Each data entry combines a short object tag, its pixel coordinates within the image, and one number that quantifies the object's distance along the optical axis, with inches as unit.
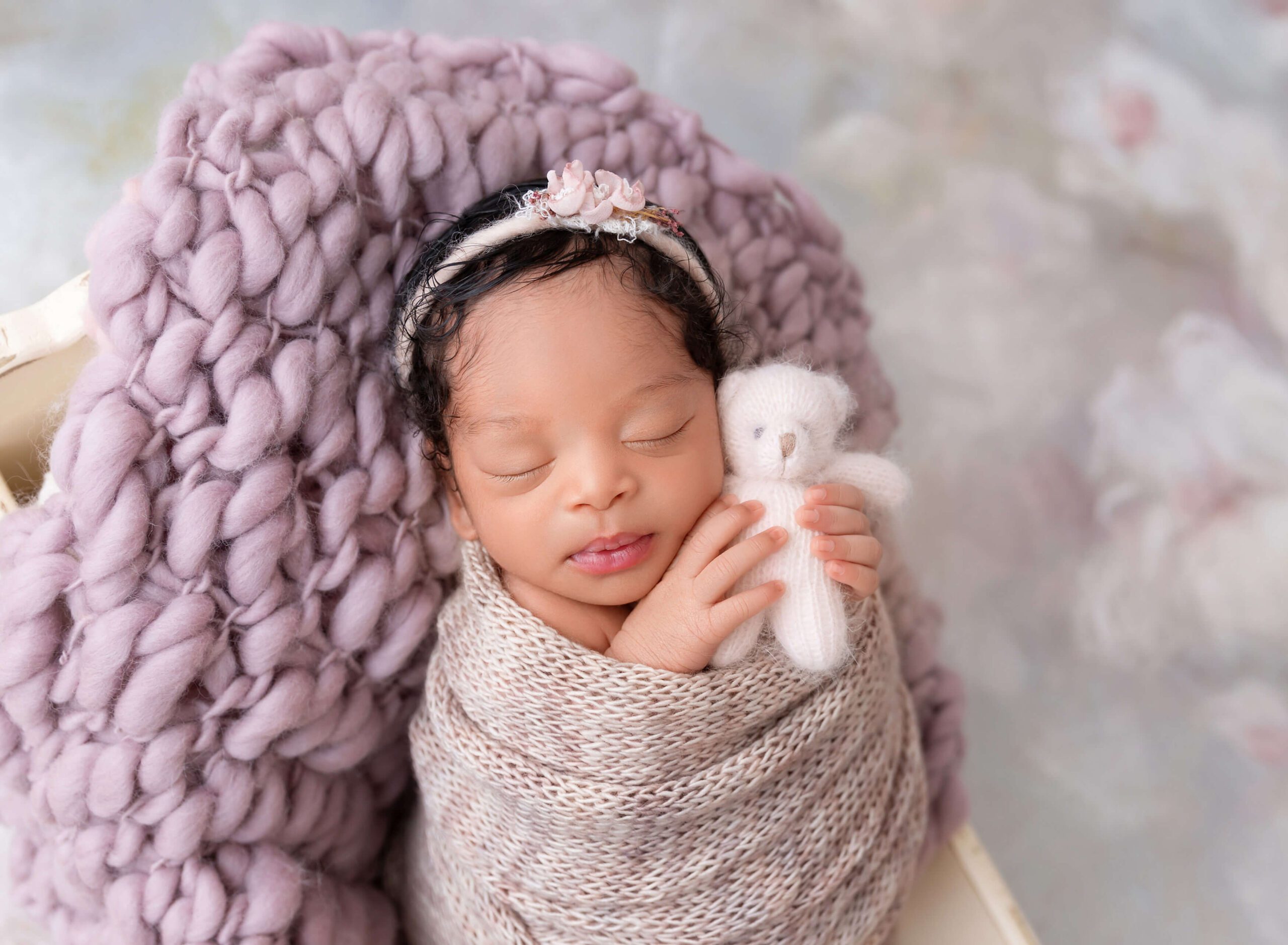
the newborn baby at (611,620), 14.9
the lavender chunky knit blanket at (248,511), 14.4
